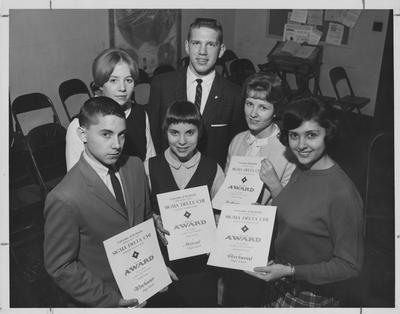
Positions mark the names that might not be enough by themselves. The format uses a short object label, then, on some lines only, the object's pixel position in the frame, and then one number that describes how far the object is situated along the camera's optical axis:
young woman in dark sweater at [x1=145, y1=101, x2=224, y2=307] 2.25
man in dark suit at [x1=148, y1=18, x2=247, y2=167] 2.78
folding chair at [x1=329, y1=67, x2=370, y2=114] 6.51
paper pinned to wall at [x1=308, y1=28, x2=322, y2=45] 7.53
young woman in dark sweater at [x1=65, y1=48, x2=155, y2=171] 2.23
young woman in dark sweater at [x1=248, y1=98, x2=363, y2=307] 1.82
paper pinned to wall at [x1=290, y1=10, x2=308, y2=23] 7.71
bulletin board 7.52
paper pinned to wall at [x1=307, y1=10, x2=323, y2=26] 7.44
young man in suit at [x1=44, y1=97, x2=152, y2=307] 1.74
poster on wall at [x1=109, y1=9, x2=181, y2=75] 5.88
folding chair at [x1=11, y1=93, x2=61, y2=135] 4.07
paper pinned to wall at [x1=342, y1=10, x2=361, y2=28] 7.14
